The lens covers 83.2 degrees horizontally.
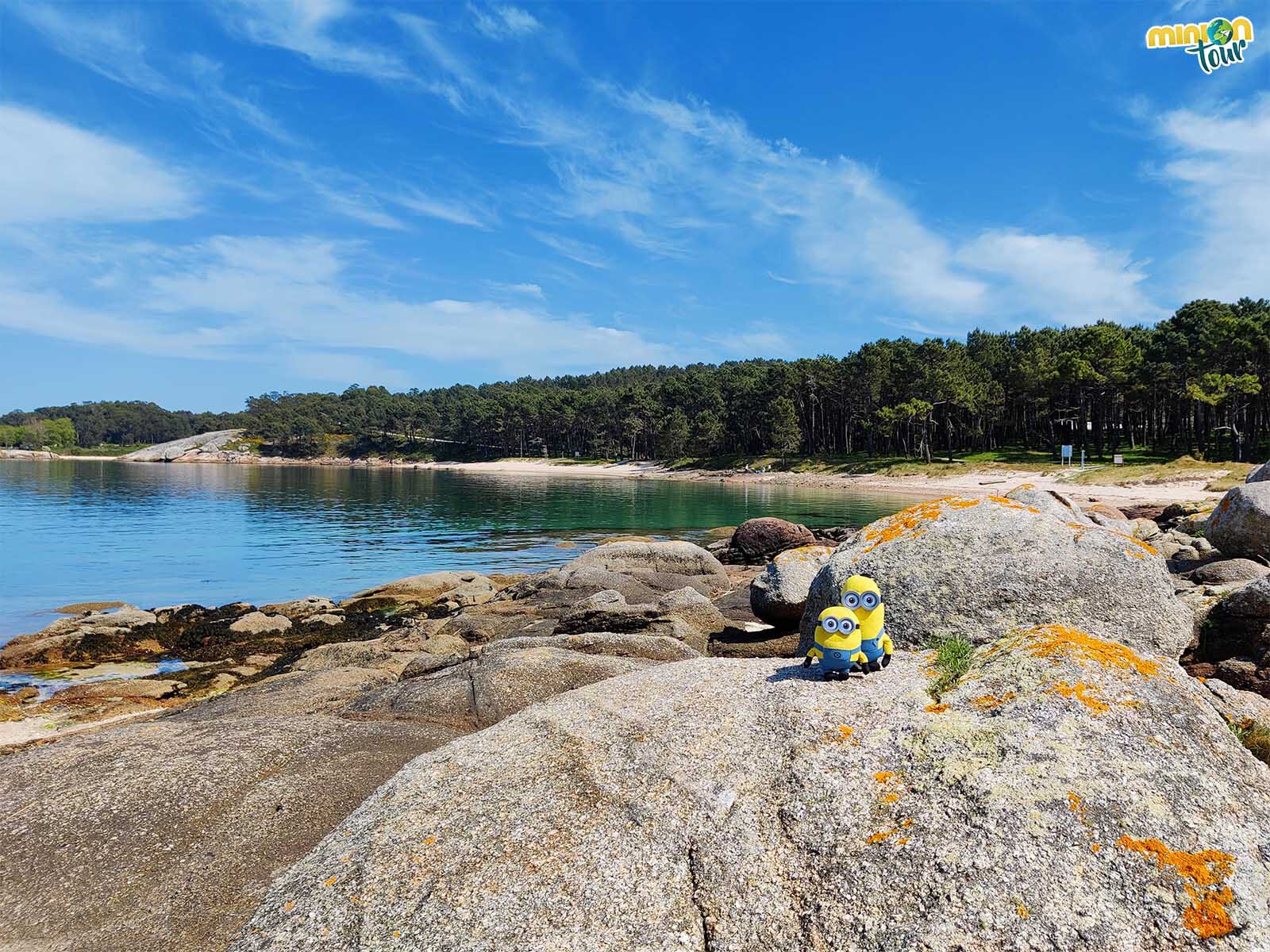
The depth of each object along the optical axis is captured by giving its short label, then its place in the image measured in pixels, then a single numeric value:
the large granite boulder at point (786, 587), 16.34
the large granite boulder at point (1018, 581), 8.46
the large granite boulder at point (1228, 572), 15.72
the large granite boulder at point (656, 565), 27.05
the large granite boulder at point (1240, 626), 10.80
